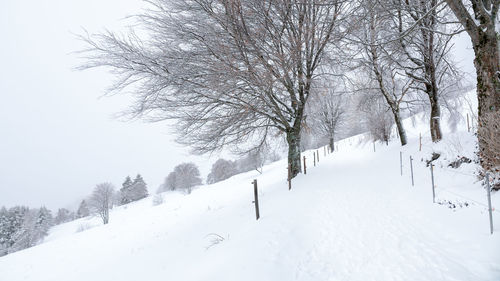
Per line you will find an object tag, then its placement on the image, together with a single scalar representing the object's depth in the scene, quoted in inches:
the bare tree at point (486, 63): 158.6
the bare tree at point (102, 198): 1247.5
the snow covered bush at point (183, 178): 1863.9
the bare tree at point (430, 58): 336.5
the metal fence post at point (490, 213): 108.1
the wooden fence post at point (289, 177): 310.7
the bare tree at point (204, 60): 207.8
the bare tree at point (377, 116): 530.0
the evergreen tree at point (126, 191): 2055.9
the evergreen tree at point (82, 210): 2174.2
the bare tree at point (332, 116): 872.3
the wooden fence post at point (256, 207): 204.5
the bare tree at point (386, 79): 343.0
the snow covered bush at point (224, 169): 1794.9
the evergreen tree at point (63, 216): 2522.6
